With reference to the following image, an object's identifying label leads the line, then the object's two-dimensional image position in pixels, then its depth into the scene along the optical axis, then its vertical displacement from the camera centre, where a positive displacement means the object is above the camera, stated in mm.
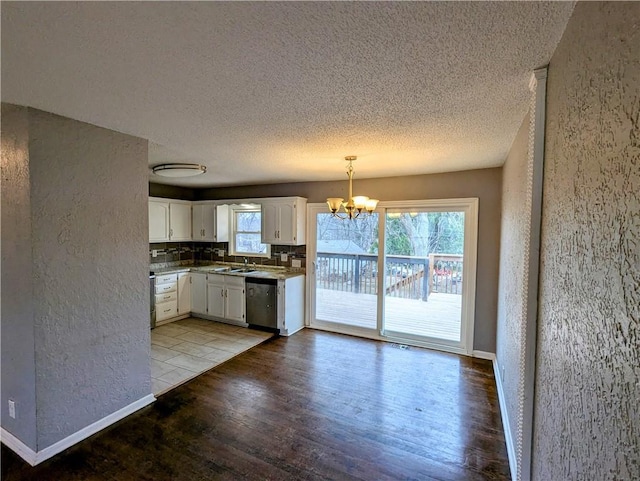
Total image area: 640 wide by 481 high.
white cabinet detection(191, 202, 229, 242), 5609 +128
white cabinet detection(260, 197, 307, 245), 4852 +155
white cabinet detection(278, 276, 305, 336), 4617 -1112
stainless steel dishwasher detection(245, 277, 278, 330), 4672 -1091
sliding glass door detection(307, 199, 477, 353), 4078 -587
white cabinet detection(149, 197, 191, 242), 5062 +154
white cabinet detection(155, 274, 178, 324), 4918 -1086
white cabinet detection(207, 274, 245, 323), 4973 -1093
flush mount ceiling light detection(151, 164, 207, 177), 3629 +692
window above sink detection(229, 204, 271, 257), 5617 -43
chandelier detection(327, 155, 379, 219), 3112 +268
